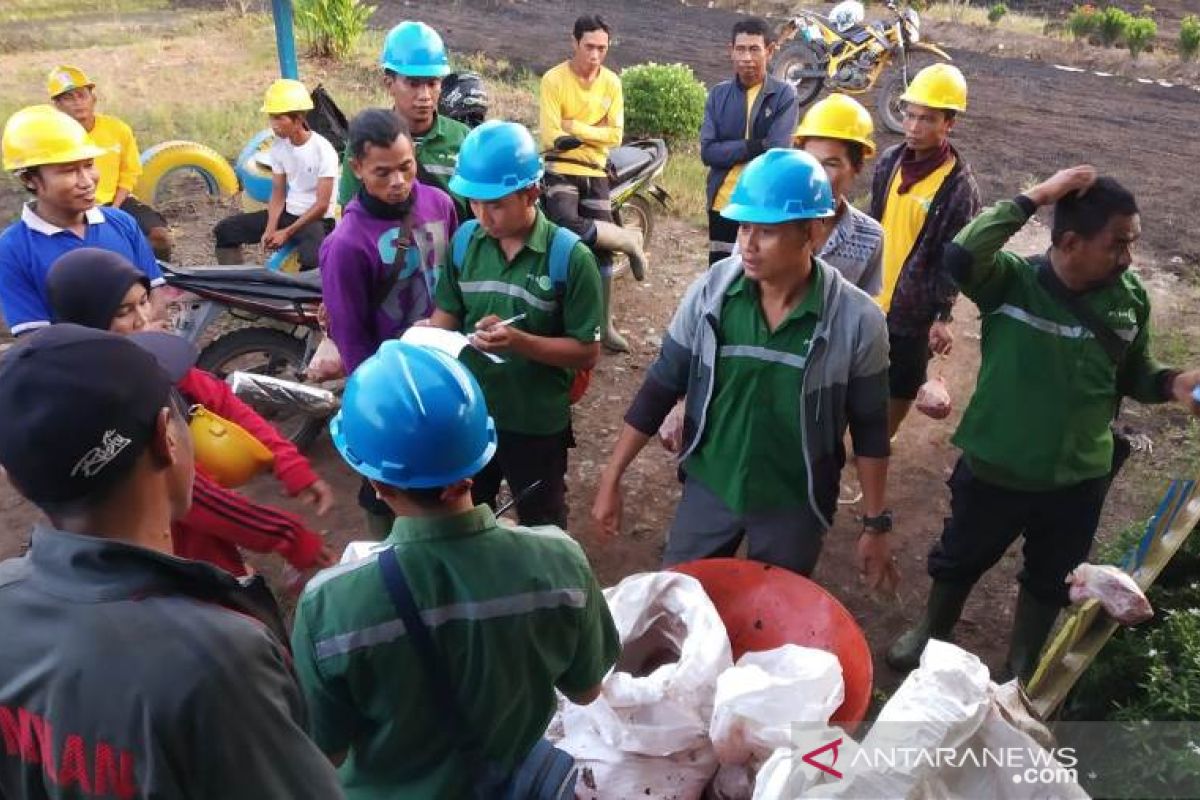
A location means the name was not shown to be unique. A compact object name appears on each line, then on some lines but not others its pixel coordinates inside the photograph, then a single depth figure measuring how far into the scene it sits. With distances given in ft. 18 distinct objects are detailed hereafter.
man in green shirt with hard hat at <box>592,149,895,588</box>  8.15
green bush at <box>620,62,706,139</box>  30.91
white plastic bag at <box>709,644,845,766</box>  6.57
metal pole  23.44
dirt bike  38.32
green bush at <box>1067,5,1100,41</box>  55.67
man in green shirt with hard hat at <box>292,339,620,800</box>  5.12
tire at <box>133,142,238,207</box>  22.17
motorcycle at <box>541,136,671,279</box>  18.30
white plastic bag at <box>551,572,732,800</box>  6.81
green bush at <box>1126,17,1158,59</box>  52.39
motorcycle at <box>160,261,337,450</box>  14.52
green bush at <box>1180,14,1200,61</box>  50.49
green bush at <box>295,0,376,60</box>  43.29
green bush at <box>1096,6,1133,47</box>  53.93
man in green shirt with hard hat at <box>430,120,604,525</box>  9.27
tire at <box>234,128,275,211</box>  19.76
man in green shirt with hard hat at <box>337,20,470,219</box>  13.57
